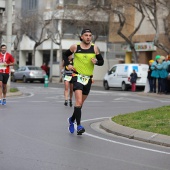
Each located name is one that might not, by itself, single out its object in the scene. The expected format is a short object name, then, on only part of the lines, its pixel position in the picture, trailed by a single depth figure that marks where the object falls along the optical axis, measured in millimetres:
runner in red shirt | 18281
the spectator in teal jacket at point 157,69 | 27236
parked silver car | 49003
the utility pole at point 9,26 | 25820
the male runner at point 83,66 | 11086
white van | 35438
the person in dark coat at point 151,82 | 28828
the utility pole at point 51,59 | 51506
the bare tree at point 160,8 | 36281
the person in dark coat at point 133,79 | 34656
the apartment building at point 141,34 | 43031
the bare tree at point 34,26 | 57156
